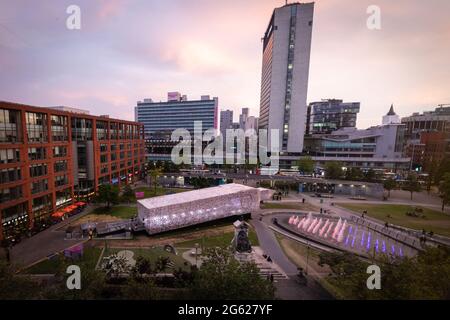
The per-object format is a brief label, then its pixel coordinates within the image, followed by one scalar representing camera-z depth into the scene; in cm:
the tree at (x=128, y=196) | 5052
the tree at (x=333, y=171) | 7831
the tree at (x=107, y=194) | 4678
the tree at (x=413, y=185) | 6200
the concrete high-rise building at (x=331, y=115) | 17000
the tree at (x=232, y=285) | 1501
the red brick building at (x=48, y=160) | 3447
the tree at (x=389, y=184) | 6475
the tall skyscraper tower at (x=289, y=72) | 10081
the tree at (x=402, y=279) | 1515
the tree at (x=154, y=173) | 6412
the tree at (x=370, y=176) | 7780
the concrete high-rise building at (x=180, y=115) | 15750
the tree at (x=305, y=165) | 8881
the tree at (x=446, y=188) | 4880
